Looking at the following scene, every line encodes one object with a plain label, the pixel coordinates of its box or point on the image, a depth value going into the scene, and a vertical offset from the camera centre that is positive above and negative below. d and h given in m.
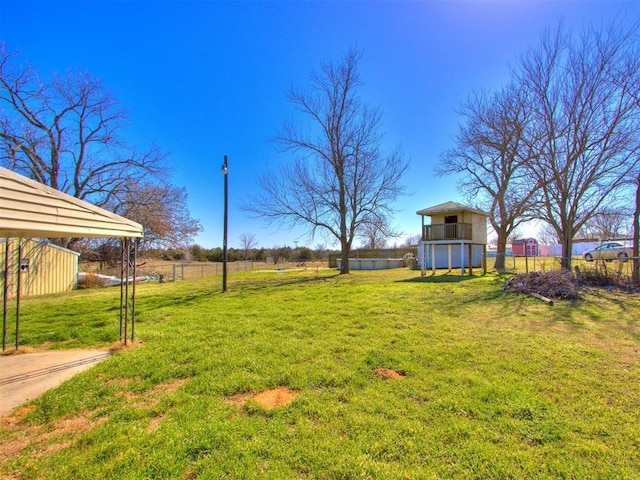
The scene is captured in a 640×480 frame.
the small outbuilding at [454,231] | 19.97 +1.40
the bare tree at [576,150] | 11.84 +4.20
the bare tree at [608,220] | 13.74 +1.57
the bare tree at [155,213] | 21.17 +2.92
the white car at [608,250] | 19.52 +0.09
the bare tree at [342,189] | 19.39 +4.04
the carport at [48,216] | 2.87 +0.44
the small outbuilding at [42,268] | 13.23 -0.66
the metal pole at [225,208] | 11.25 +1.68
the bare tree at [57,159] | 17.39 +5.89
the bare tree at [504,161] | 14.37 +5.10
